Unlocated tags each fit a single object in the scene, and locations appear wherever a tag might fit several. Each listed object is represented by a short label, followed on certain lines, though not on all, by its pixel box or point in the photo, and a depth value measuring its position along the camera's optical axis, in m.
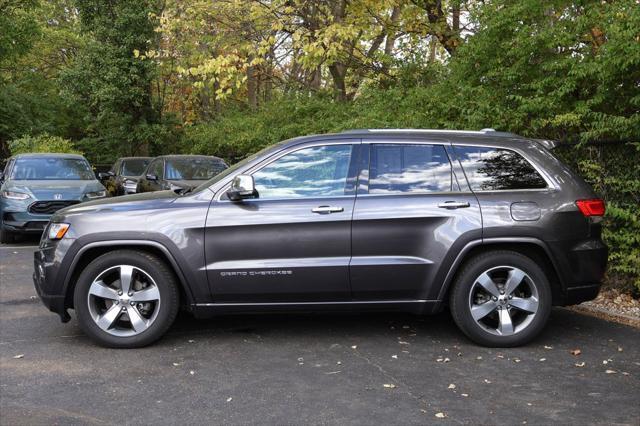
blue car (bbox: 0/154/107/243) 11.43
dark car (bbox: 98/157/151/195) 18.10
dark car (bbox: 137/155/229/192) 13.08
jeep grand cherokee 5.32
